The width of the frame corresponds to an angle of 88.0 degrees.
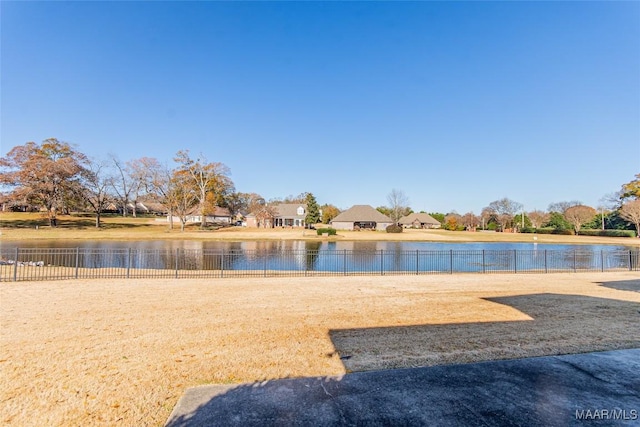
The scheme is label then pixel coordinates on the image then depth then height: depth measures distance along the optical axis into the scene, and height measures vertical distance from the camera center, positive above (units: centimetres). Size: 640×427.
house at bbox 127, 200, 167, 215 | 9056 +360
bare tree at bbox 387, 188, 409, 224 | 8674 +313
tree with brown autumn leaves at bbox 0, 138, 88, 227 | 5038 +665
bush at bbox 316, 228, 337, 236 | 5156 -157
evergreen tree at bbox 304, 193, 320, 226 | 7575 +248
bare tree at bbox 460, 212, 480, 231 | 9056 +89
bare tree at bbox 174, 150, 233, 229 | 6112 +883
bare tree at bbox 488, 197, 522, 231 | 8662 +403
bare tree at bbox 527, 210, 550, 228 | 8356 +151
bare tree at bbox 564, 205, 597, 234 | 6894 +175
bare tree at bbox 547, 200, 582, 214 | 9838 +555
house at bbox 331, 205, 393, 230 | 7644 +34
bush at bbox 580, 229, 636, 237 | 6070 -158
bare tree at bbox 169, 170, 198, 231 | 5808 +506
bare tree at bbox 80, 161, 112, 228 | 5659 +529
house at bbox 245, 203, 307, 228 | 7269 +114
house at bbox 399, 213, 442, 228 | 9225 +48
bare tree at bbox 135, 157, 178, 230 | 6012 +760
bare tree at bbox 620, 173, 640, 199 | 6737 +730
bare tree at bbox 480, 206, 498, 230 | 9127 +207
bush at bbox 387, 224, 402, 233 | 6254 -123
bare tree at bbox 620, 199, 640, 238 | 6028 +231
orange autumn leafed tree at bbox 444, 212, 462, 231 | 8254 +27
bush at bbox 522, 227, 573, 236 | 6857 -149
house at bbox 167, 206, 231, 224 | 7938 +90
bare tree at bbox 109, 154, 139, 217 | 6357 +674
